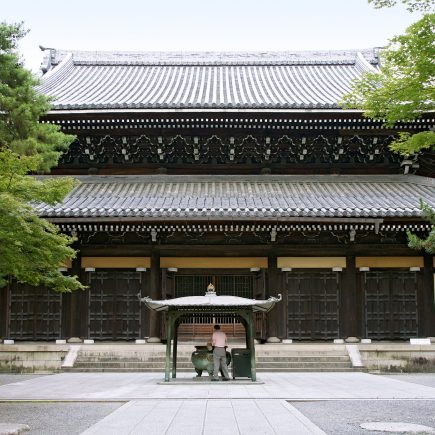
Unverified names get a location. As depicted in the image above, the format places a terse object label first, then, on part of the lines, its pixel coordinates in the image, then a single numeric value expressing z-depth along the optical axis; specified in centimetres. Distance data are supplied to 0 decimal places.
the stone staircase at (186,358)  1872
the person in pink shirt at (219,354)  1566
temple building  1950
